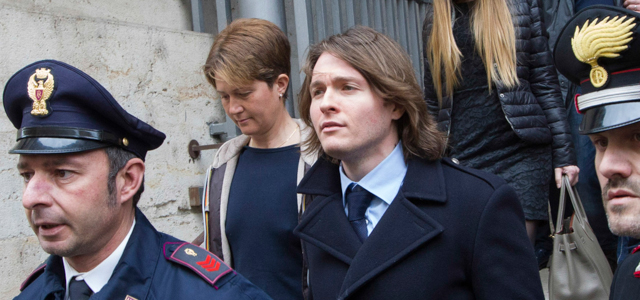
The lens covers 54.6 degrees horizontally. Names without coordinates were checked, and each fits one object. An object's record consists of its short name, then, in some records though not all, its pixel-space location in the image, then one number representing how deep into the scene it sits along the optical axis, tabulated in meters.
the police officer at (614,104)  1.55
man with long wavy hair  1.87
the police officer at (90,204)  1.77
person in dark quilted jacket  2.79
